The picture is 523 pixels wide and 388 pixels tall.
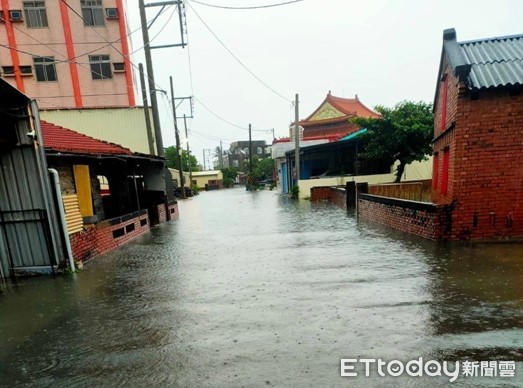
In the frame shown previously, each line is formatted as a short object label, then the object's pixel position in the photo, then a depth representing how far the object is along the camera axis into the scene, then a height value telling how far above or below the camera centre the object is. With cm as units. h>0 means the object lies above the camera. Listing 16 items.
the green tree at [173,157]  5028 +274
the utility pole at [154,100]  1434 +370
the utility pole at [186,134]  3505 +468
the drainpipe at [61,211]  616 -63
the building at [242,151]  7794 +457
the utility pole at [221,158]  8869 +346
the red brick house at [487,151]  627 +2
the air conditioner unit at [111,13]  2052 +1148
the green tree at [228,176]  5709 -141
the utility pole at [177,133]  2678 +372
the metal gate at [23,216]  596 -67
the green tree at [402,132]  1608 +140
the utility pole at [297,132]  2044 +226
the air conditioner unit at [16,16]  2022 +1157
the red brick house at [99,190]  710 -43
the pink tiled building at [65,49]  2033 +924
